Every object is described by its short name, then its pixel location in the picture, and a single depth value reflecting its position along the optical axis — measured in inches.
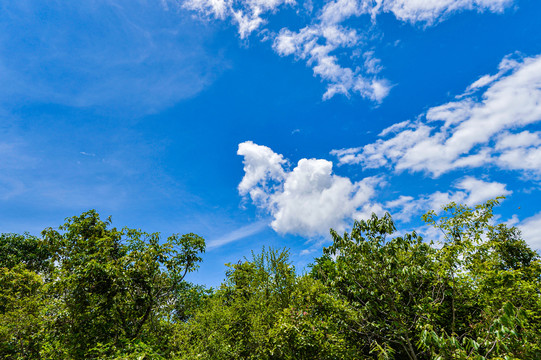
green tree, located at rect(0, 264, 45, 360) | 534.0
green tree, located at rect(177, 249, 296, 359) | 509.7
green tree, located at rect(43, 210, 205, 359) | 395.9
